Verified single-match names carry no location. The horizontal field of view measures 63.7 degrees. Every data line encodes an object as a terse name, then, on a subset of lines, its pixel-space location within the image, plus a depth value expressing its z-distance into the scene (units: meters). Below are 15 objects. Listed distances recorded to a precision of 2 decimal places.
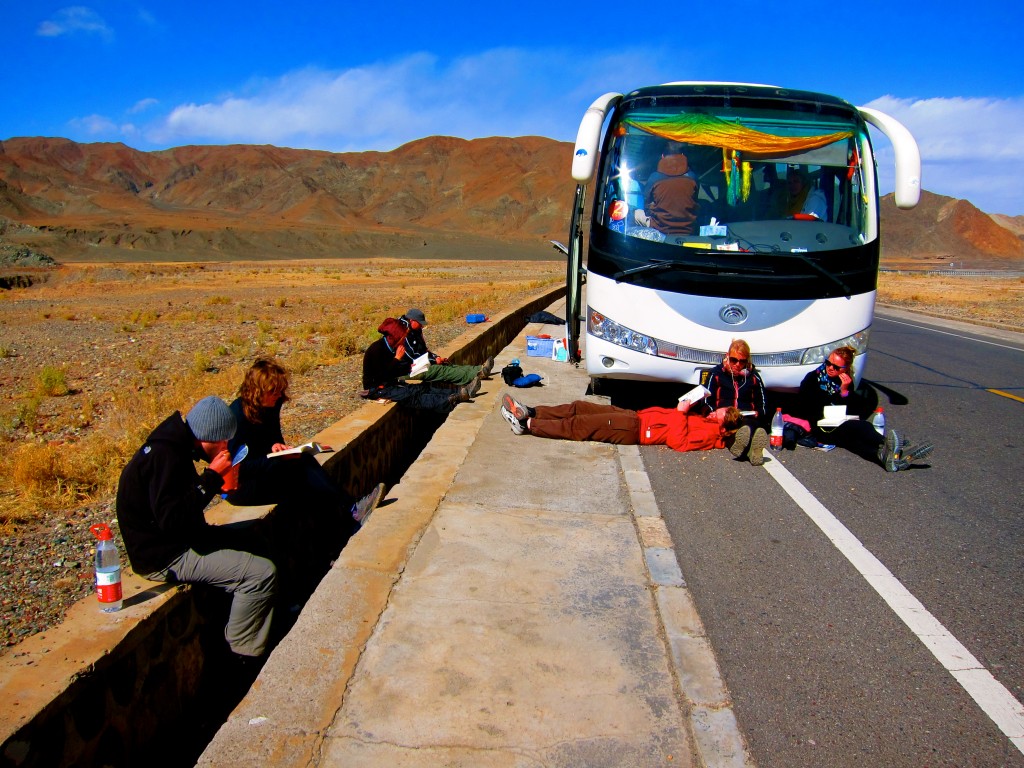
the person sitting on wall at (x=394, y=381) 8.60
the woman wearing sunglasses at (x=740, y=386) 7.20
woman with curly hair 5.12
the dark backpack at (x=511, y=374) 9.89
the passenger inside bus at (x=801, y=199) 7.69
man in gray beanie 3.95
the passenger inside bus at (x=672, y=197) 7.63
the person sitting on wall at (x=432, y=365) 9.41
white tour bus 7.35
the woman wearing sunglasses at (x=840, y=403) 7.11
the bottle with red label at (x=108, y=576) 3.65
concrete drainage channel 3.00
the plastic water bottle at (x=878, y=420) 7.44
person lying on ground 7.36
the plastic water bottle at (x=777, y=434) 7.47
